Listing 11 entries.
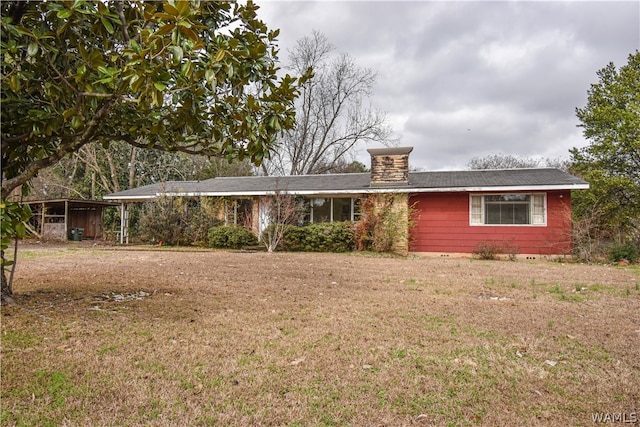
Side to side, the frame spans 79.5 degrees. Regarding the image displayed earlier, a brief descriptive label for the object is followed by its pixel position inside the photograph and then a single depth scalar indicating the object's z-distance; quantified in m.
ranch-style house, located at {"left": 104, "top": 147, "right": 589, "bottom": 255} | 14.20
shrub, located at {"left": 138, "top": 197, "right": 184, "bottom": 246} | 17.62
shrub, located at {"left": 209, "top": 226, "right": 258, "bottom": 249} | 16.36
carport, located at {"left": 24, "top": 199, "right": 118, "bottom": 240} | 20.61
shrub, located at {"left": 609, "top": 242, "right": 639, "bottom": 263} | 12.70
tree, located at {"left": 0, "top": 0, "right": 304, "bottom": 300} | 3.45
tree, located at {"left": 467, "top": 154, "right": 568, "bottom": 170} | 33.75
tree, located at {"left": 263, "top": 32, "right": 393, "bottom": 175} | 30.95
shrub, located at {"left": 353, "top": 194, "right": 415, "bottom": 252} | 15.11
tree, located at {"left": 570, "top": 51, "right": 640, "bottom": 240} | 17.22
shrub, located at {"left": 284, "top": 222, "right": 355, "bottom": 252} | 15.43
